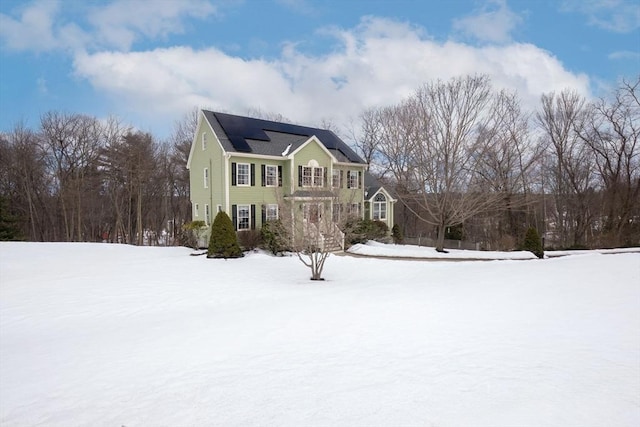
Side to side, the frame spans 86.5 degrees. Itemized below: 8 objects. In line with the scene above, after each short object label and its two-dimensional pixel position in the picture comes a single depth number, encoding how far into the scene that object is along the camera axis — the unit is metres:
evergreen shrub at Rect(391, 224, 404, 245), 27.71
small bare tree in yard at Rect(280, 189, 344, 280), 13.80
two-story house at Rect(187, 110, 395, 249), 20.42
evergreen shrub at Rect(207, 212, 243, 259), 18.08
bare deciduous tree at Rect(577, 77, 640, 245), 26.61
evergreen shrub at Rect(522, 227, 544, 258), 20.70
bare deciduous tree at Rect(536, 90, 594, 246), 28.67
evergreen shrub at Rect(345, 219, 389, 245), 21.97
